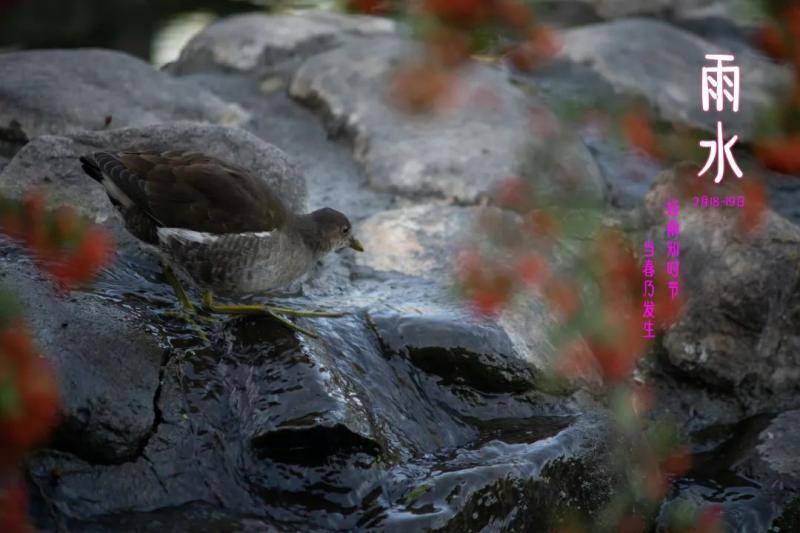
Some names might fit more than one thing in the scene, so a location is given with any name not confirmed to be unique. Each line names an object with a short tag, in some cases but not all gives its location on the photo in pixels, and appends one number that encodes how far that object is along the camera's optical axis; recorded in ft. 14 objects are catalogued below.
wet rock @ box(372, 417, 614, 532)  24.71
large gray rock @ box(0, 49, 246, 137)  41.06
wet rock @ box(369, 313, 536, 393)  30.71
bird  28.53
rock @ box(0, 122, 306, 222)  34.94
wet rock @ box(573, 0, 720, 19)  75.20
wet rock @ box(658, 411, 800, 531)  32.68
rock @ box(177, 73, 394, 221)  42.60
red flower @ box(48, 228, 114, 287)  20.70
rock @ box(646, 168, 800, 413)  37.52
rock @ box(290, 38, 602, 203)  43.21
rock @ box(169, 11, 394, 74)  55.11
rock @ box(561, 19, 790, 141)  54.13
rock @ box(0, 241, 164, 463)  24.06
